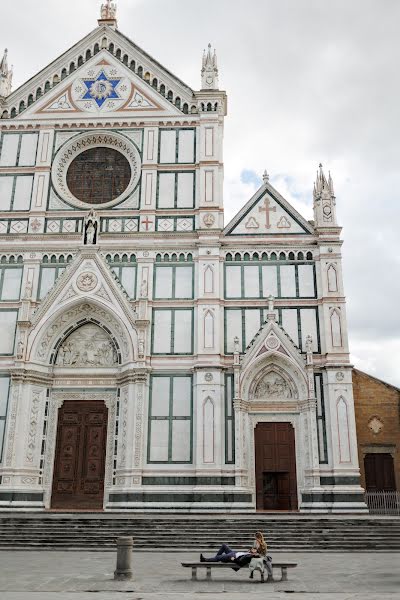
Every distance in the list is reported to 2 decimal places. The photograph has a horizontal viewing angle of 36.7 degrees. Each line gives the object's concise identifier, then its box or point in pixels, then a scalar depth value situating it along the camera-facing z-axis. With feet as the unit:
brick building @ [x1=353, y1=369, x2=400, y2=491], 82.58
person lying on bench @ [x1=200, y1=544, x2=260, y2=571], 40.11
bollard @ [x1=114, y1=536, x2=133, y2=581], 39.32
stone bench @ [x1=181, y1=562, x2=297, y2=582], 38.63
